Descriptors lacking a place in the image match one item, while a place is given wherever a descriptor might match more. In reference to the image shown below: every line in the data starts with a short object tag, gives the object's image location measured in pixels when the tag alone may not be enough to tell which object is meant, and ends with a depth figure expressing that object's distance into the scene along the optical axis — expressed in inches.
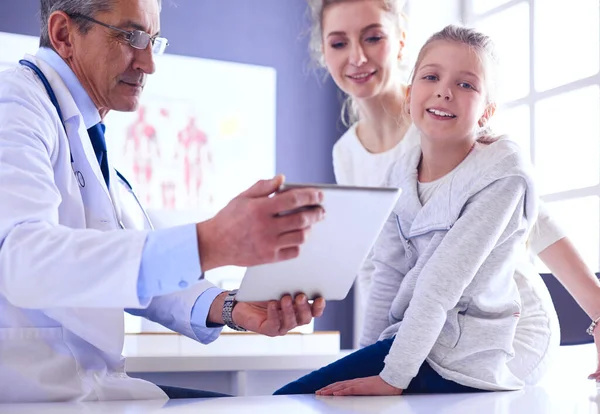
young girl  54.5
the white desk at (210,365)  81.8
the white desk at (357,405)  43.3
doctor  41.2
